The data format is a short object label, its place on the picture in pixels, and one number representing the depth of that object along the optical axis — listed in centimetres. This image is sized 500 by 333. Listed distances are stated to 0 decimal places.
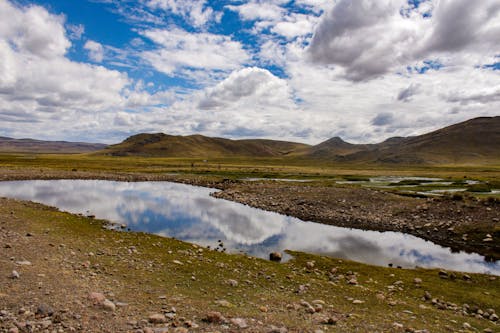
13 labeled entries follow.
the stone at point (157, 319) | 1016
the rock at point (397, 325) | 1120
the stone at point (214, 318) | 1053
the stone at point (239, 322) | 1034
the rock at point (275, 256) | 2231
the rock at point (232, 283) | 1509
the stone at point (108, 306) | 1076
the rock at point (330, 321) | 1107
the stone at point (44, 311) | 980
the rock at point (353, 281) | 1726
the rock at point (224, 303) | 1231
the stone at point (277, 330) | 1006
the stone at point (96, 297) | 1113
